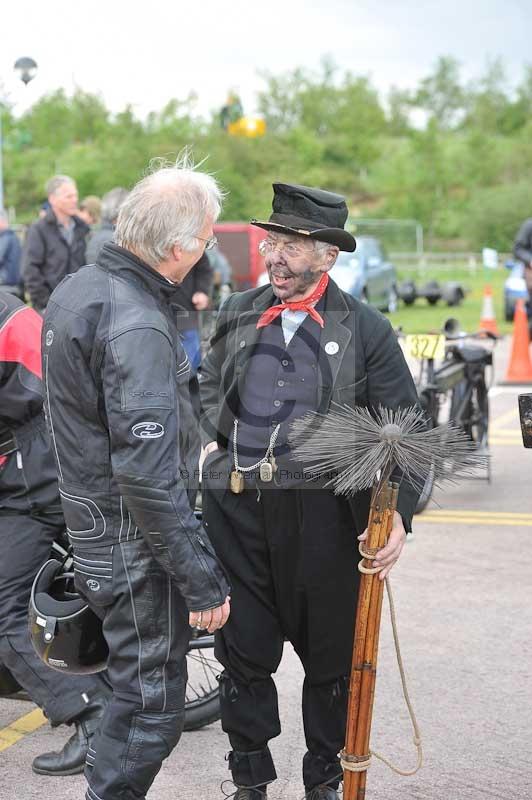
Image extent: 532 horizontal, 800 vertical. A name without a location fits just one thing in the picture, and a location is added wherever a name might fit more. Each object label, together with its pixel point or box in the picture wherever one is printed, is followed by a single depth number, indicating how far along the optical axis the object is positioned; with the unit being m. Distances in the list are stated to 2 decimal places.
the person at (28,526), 4.16
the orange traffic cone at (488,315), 19.67
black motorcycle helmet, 3.60
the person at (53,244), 10.70
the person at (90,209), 12.62
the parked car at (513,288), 20.63
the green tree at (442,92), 112.94
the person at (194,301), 9.34
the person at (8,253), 13.49
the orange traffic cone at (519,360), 14.78
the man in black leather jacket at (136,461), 3.03
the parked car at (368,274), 23.56
